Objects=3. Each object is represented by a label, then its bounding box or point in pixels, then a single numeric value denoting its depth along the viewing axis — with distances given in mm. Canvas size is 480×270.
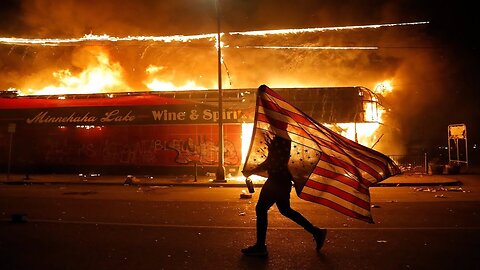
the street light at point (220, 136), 17806
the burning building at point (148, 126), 20938
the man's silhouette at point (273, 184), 5305
